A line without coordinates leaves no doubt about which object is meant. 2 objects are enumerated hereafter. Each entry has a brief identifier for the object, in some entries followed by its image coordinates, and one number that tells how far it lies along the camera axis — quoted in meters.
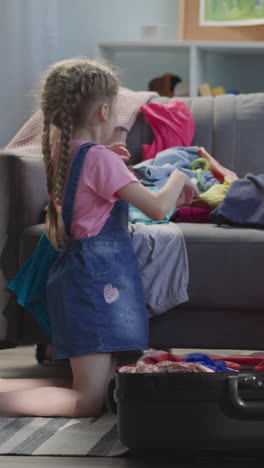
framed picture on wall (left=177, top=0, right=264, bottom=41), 4.06
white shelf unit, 4.40
